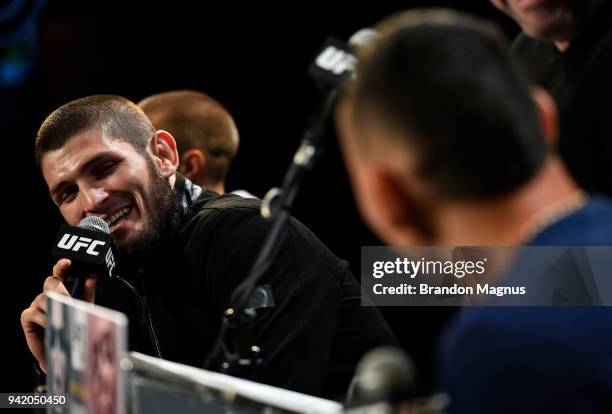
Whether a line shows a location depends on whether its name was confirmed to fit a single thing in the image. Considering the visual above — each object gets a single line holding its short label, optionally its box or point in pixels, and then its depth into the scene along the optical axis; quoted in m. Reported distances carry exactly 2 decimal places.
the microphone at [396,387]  2.37
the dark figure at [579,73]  2.94
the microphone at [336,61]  2.84
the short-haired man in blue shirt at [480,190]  2.11
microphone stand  2.84
